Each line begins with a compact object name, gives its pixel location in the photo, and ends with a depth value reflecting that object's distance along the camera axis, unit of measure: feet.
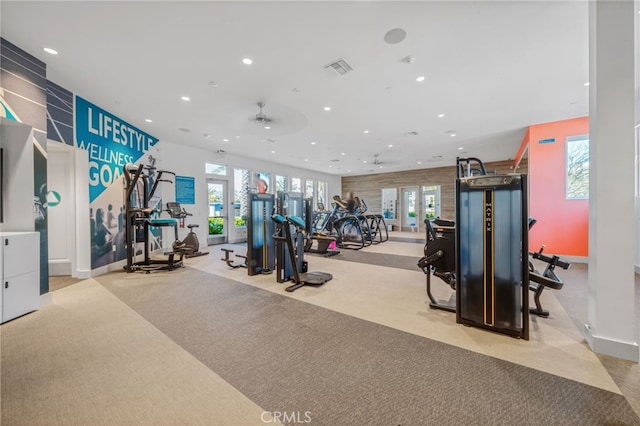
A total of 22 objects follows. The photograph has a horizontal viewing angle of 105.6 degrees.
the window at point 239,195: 32.07
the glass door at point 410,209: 45.06
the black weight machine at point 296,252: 13.15
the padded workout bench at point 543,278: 8.14
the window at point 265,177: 34.99
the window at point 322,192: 49.98
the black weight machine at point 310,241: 21.26
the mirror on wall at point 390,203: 47.19
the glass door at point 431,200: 42.73
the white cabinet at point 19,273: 9.21
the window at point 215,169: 29.06
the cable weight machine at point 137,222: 16.80
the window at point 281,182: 38.97
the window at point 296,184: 42.30
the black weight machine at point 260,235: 15.43
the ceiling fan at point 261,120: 13.93
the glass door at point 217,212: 29.37
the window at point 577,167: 18.26
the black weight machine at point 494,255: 7.72
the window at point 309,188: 45.90
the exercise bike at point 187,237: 20.88
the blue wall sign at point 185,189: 25.56
